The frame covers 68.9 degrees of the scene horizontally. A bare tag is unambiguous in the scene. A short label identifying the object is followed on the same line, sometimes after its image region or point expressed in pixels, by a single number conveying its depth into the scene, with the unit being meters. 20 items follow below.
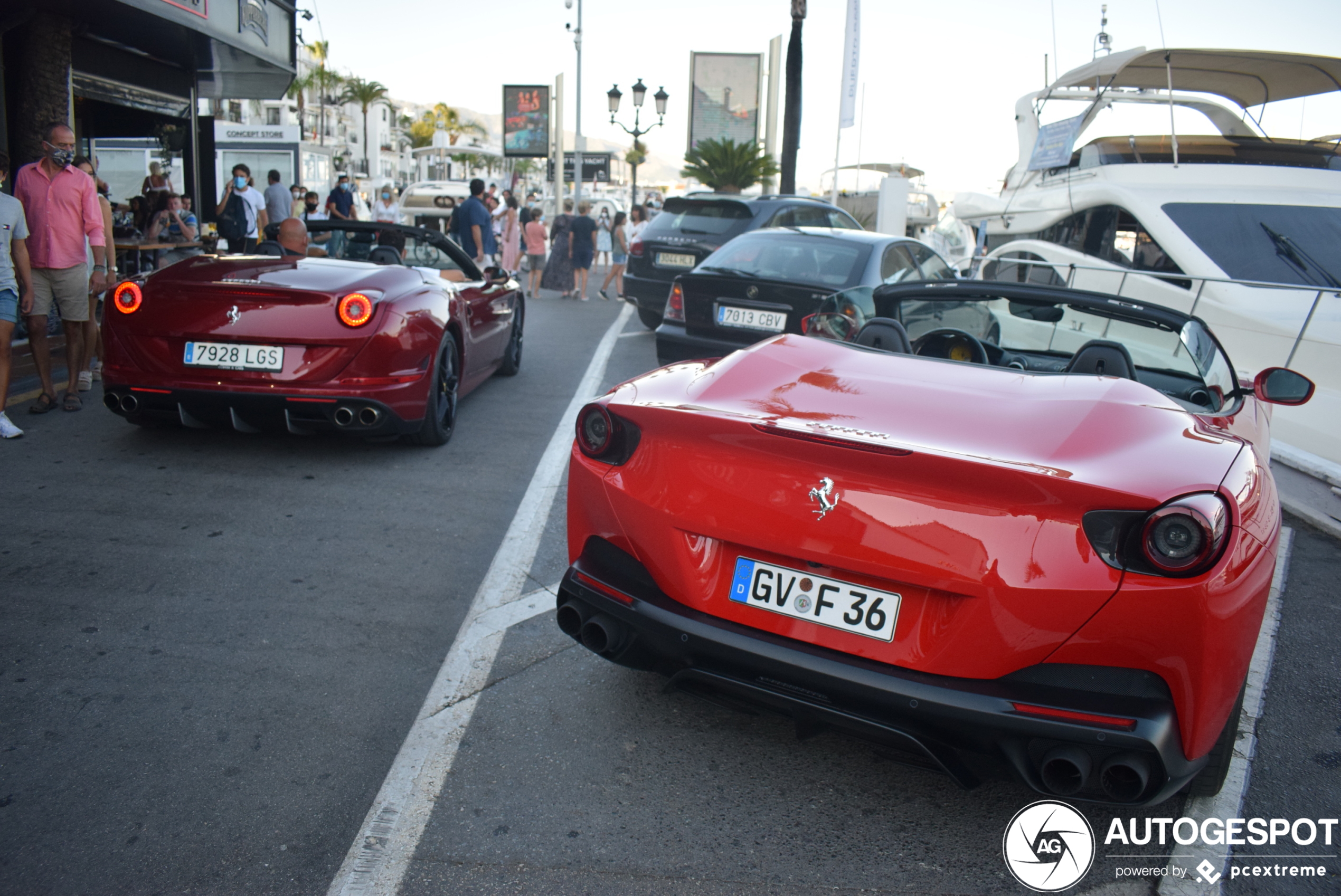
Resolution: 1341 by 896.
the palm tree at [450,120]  112.56
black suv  11.81
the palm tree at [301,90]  73.06
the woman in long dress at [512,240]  19.58
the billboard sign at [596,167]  64.38
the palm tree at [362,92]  87.81
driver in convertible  6.32
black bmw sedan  7.47
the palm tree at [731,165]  28.64
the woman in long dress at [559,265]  16.95
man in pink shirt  6.35
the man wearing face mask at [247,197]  14.59
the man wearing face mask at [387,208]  21.08
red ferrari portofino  2.10
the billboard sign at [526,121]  37.16
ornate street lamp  30.73
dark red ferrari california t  5.13
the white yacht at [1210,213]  7.86
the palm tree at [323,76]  83.62
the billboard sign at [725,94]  33.66
